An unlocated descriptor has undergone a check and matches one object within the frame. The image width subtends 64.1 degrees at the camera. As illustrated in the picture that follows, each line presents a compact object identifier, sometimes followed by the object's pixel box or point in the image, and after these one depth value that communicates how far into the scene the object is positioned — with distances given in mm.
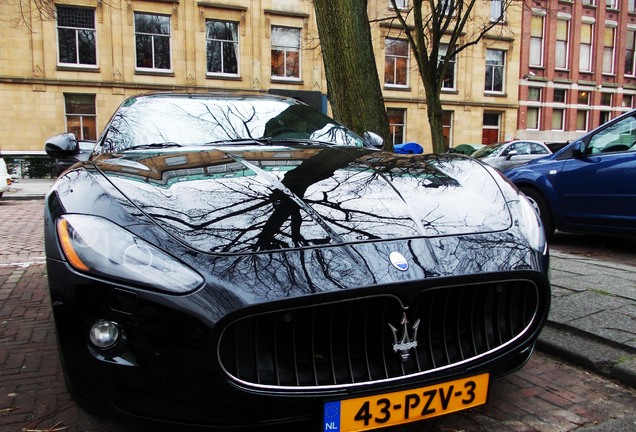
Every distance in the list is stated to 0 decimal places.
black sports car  1546
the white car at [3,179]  11906
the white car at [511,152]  12638
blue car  4969
